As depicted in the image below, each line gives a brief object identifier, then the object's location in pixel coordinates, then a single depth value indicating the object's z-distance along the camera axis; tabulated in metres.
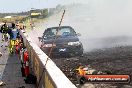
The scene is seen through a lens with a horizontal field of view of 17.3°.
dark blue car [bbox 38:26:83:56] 20.89
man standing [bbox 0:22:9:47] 21.92
